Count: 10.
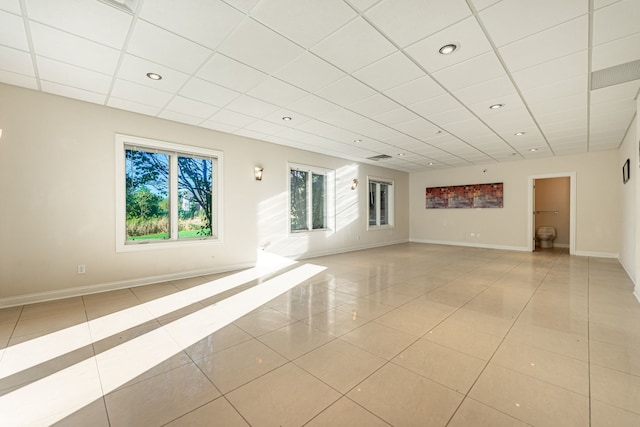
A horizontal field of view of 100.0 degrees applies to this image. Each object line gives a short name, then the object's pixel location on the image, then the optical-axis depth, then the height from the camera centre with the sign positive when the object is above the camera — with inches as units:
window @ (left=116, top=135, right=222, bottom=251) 172.4 +13.5
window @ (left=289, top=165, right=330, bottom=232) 271.0 +13.9
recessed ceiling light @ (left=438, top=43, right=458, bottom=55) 101.7 +62.7
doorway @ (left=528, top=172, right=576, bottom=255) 359.3 +2.9
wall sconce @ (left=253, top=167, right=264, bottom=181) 232.5 +34.0
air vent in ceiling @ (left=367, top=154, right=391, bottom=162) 299.1 +61.8
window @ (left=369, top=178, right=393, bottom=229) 363.6 +10.7
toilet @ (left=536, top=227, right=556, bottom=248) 351.6 -34.0
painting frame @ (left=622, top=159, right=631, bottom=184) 195.9 +30.1
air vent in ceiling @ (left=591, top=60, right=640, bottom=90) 115.6 +61.7
